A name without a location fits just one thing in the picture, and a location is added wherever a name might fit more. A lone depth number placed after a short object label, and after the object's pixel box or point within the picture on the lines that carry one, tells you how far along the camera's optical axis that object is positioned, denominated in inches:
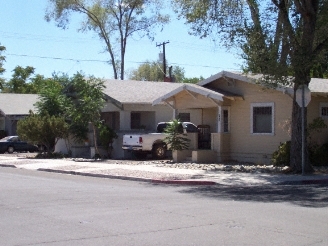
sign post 786.2
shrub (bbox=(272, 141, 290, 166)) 923.4
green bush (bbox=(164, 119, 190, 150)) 1061.9
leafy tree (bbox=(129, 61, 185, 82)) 2965.1
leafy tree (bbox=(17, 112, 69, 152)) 1230.9
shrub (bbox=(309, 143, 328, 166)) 944.3
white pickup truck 1154.7
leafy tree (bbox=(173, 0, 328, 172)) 772.6
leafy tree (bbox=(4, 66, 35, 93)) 2721.5
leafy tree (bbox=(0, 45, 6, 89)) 2274.9
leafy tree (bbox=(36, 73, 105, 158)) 1199.6
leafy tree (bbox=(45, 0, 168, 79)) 1984.5
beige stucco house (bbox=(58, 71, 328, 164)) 1000.2
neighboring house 1733.5
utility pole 2225.6
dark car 1546.5
